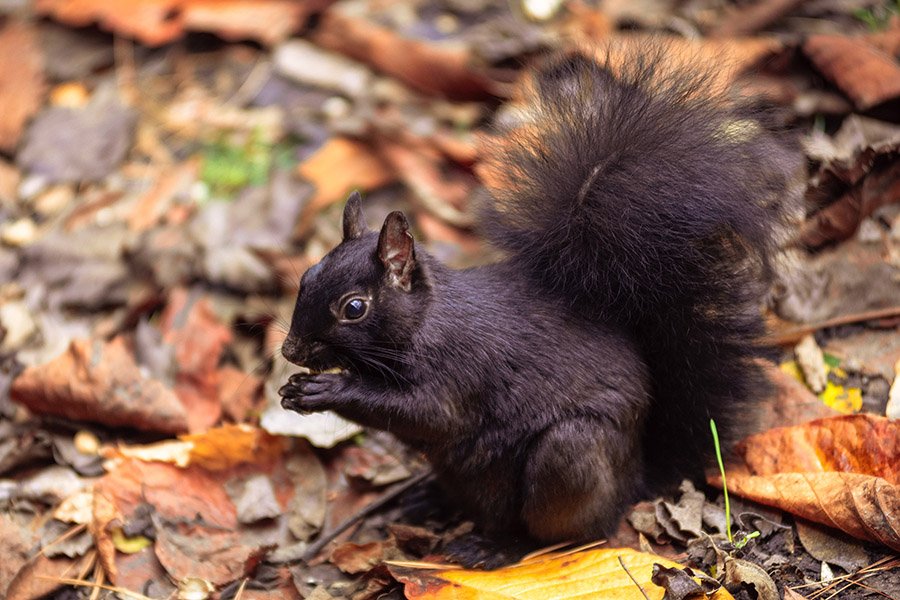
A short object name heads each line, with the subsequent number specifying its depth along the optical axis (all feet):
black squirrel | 19.66
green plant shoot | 21.11
